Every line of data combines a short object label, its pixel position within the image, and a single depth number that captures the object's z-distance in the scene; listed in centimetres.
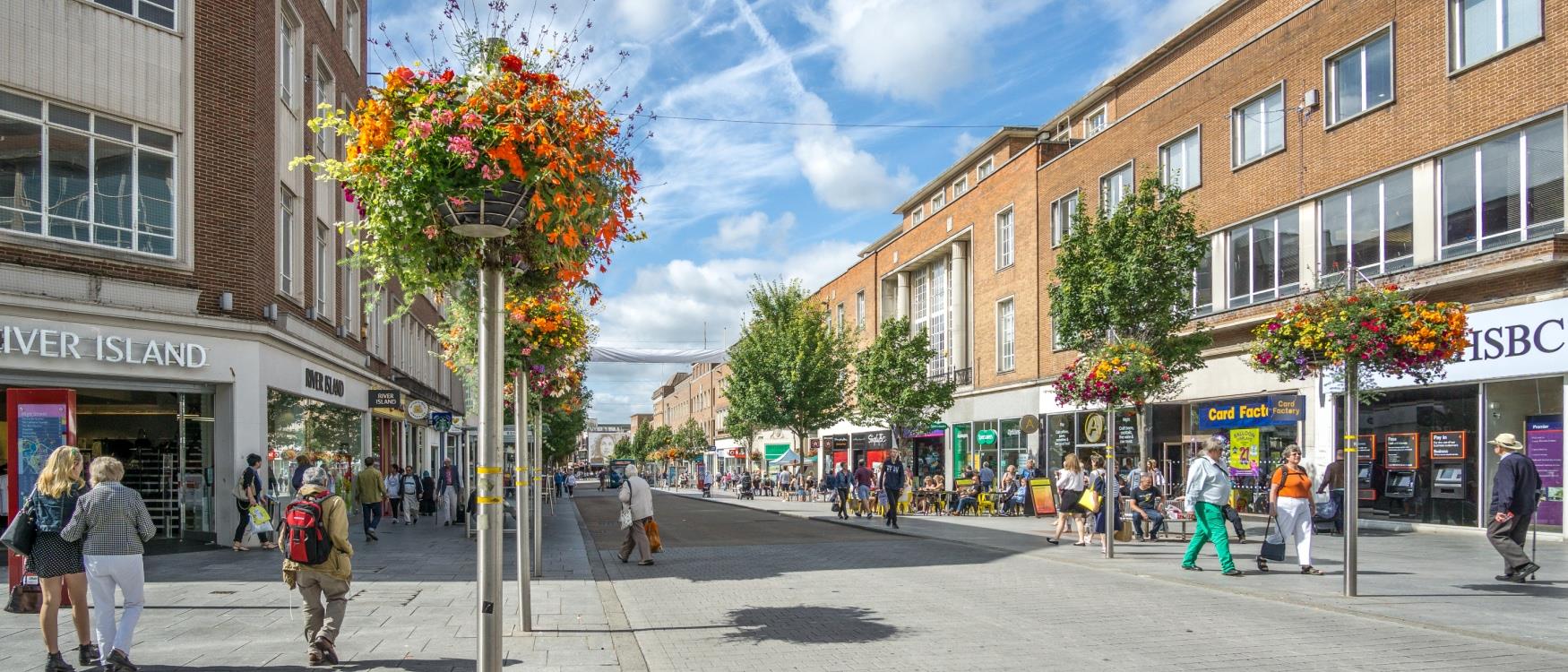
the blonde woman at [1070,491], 1883
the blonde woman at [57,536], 781
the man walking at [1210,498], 1303
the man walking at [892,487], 2358
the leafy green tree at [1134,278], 2075
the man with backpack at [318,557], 790
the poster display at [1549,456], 1744
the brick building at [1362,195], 1783
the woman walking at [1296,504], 1305
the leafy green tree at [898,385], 3428
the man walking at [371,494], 2055
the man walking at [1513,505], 1173
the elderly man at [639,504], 1616
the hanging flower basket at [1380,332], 1127
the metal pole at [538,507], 1494
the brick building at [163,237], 1556
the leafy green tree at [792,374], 4472
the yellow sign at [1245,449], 2483
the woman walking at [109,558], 764
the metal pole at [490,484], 656
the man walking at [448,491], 2612
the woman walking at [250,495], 1738
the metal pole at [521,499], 960
